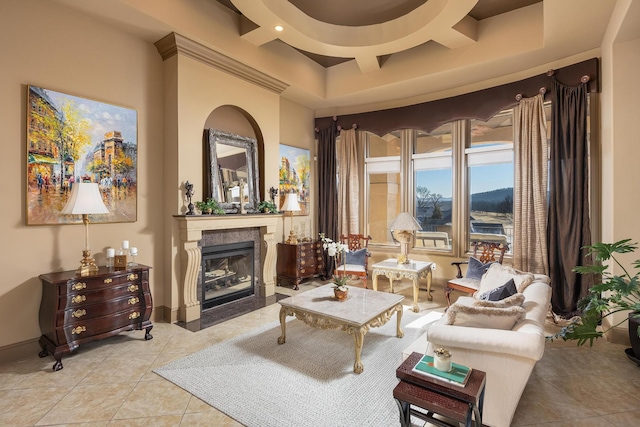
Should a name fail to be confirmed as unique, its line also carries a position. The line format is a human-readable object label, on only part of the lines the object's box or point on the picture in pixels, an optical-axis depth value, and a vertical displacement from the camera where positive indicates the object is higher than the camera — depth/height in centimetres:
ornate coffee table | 281 -95
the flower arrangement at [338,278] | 343 -72
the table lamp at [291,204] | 543 +15
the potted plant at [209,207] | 410 +8
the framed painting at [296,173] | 583 +75
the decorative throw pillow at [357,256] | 536 -76
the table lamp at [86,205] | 297 +9
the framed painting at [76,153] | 307 +65
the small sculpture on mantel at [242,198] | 466 +22
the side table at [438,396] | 165 -101
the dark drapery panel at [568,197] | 399 +16
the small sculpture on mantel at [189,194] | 395 +24
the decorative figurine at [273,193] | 515 +32
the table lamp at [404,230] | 491 -29
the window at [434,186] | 555 +45
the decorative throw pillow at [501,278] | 308 -70
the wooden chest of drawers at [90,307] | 285 -90
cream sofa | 192 -90
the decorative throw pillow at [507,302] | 234 -68
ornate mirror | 429 +62
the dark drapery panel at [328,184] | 632 +57
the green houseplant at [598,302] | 205 -61
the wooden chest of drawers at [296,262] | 551 -89
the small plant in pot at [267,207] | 491 +9
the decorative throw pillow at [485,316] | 217 -74
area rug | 222 -140
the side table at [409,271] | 436 -85
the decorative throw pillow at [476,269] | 430 -79
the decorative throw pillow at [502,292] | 268 -70
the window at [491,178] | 500 +54
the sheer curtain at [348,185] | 620 +53
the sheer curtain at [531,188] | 430 +31
